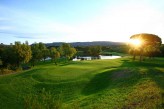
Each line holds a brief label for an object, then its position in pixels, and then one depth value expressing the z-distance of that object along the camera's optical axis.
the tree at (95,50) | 78.56
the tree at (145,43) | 40.06
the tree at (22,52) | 40.09
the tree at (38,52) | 46.57
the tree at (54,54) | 53.03
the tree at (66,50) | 56.98
